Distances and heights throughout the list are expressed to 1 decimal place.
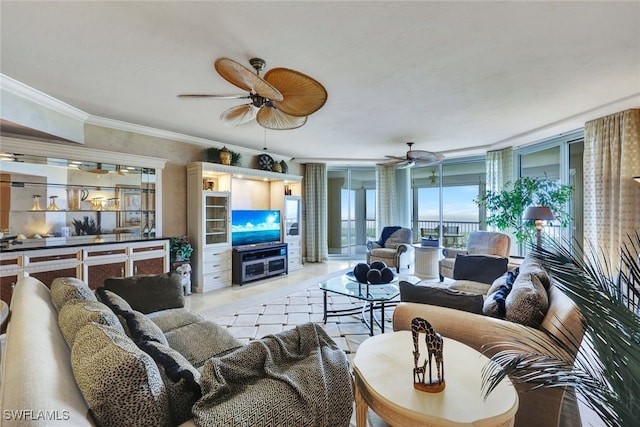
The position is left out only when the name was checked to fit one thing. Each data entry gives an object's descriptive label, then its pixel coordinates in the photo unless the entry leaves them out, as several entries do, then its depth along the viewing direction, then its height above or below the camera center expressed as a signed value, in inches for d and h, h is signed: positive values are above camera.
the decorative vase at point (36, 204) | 127.3 +4.3
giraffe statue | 46.9 -25.5
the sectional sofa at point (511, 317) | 55.2 -25.0
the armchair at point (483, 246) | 164.6 -22.2
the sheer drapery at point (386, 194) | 274.4 +16.7
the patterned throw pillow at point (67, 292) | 57.4 -17.2
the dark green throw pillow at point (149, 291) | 86.5 -25.5
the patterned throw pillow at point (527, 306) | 61.4 -21.7
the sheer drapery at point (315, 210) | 266.7 +1.3
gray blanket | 35.1 -25.1
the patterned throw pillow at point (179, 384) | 35.3 -23.1
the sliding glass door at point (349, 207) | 291.4 +4.3
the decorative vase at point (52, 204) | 132.3 +4.1
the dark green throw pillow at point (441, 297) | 68.9 -22.5
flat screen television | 198.7 -11.5
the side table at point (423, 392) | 42.0 -30.7
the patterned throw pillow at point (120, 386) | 30.5 -19.7
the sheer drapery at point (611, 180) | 126.7 +14.5
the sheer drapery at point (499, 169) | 205.9 +31.3
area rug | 113.0 -49.9
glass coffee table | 112.4 -35.4
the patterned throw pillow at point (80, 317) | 43.8 -17.4
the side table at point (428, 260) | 199.8 -36.4
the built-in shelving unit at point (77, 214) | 118.3 -0.3
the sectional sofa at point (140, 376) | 30.3 -21.7
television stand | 190.4 -36.6
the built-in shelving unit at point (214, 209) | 176.1 +2.0
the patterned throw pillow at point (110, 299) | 63.3 -20.6
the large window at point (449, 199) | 249.9 +10.5
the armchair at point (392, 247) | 217.9 -30.4
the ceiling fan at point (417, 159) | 175.2 +34.5
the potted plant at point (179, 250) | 166.1 -22.6
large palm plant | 25.7 -13.3
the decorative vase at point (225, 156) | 188.4 +38.1
